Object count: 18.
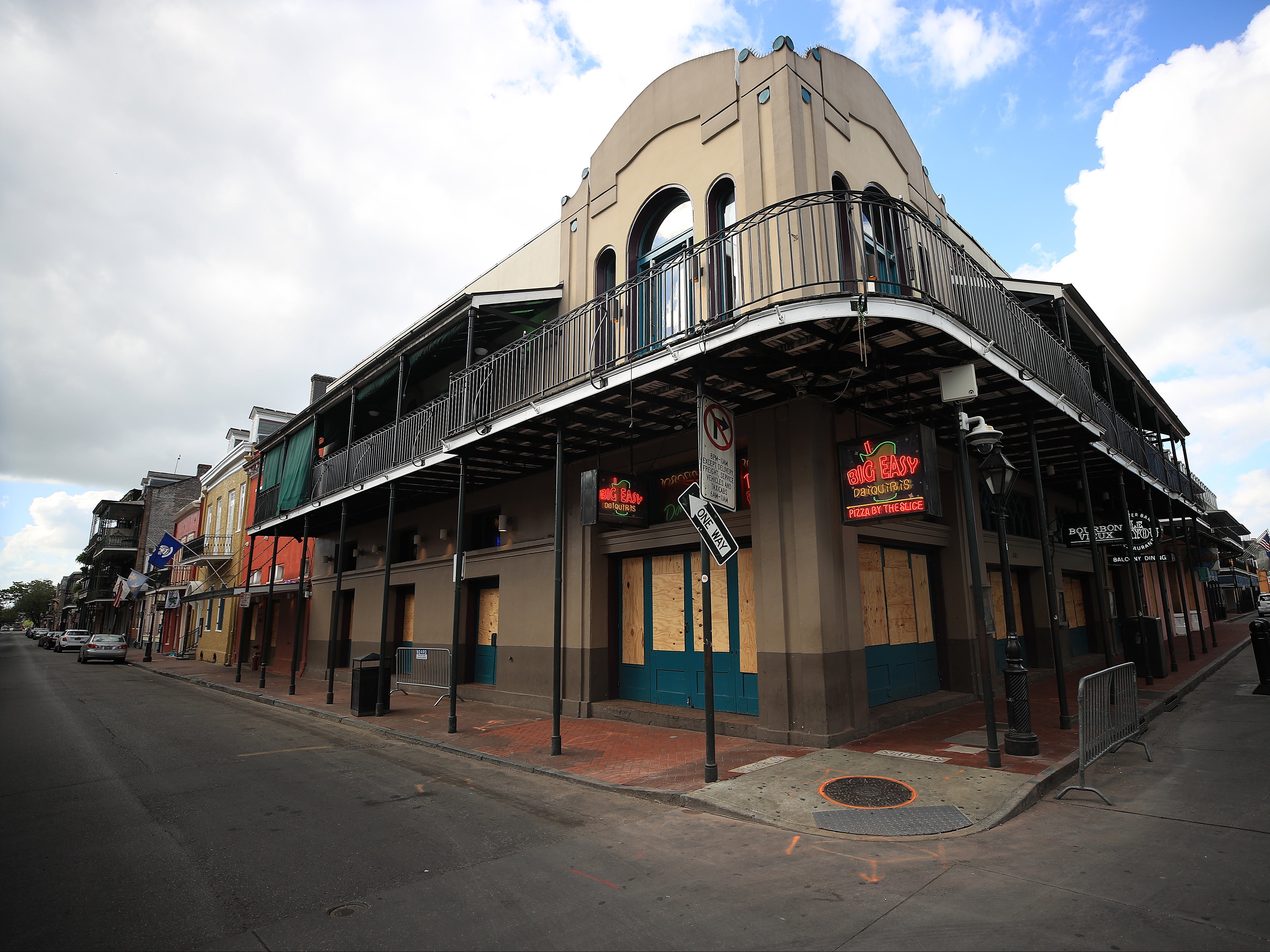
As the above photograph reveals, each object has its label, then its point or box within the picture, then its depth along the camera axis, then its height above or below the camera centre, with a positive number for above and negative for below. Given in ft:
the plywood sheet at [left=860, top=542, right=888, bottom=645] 32.86 +0.50
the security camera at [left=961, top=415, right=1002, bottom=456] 25.18 +6.46
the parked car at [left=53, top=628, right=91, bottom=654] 141.90 -6.41
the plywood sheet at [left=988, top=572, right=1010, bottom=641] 44.50 -0.06
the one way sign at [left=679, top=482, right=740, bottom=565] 23.93 +2.86
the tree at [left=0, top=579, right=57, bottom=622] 424.87 +8.39
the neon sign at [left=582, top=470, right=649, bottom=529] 32.50 +5.43
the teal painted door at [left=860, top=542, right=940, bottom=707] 33.04 -1.01
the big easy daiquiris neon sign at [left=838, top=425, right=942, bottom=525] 24.39 +4.98
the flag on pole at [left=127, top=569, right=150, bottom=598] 96.12 +4.10
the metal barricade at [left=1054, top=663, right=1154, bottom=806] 21.24 -3.79
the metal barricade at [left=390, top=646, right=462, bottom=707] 46.14 -4.36
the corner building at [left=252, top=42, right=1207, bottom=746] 26.48 +9.50
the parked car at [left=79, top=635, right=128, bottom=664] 98.68 -5.90
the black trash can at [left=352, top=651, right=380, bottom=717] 40.14 -4.85
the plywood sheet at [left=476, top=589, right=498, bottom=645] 48.37 -0.78
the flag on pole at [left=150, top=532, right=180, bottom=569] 86.07 +7.69
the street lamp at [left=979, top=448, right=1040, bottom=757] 24.29 -1.90
